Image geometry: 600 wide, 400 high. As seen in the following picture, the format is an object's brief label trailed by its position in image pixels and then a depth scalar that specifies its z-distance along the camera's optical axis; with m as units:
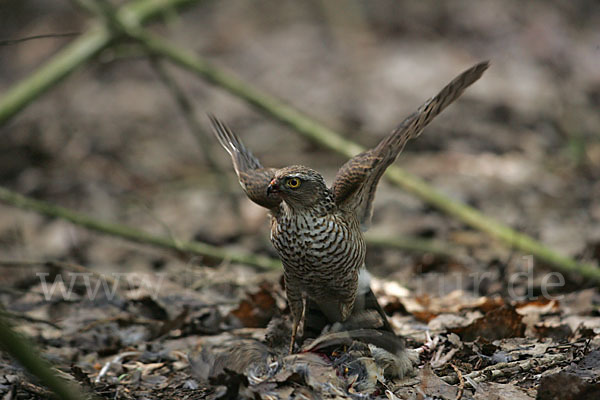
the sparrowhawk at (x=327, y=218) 6.52
